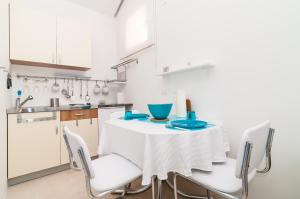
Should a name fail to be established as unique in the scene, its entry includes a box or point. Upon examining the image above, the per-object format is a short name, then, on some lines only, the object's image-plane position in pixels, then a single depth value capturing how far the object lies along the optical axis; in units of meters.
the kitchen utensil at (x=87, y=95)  3.01
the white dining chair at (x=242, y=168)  0.77
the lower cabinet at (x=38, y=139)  1.85
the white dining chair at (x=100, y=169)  0.89
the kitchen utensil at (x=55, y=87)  2.60
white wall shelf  1.65
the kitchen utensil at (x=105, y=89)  3.23
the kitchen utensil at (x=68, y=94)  2.76
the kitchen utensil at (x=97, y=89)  3.12
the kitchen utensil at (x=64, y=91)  2.74
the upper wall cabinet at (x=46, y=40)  2.09
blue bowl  1.42
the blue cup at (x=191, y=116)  1.24
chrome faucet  2.14
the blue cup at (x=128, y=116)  1.57
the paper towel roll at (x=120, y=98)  3.16
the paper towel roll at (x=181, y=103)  1.70
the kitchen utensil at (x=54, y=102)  2.55
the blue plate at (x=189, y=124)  1.10
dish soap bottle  2.24
